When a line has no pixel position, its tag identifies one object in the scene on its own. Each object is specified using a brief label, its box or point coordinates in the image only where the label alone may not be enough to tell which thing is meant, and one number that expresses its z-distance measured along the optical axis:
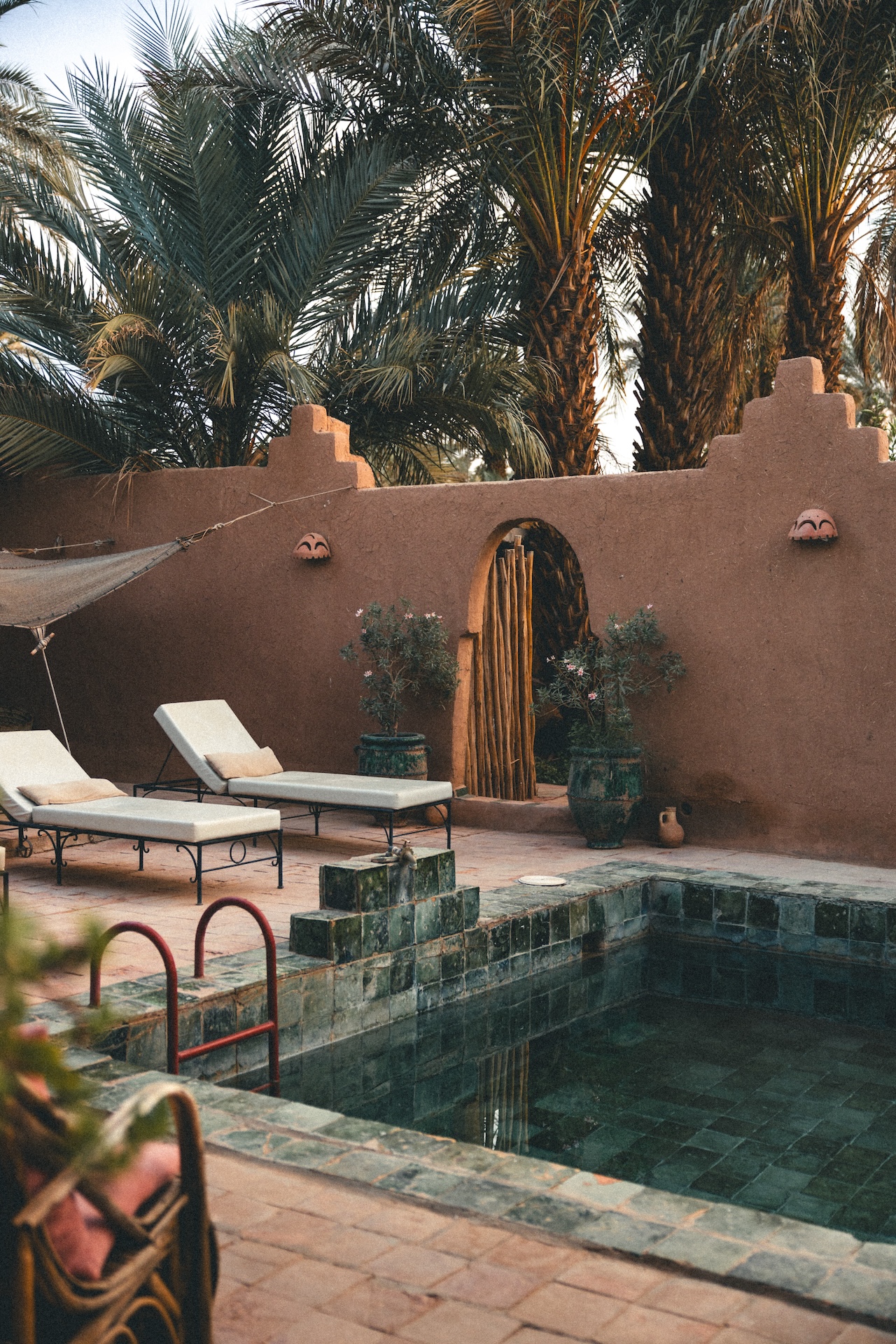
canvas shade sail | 9.16
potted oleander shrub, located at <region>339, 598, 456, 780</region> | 9.19
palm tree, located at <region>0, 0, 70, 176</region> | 15.02
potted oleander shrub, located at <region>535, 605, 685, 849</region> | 8.45
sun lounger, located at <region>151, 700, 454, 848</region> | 7.99
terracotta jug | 8.66
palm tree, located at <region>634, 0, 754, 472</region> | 11.15
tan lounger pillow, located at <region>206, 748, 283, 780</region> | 8.42
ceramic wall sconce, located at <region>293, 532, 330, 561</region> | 10.17
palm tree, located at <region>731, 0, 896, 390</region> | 10.88
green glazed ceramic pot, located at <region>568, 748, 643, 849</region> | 8.42
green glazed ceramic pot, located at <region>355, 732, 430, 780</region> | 9.16
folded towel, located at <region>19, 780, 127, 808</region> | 7.43
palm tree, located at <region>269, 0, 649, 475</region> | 10.59
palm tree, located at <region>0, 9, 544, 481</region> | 11.60
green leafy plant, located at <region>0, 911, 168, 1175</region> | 1.47
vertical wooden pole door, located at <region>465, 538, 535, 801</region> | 10.23
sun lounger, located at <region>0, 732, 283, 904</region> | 6.78
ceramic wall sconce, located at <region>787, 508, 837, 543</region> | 8.04
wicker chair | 1.80
